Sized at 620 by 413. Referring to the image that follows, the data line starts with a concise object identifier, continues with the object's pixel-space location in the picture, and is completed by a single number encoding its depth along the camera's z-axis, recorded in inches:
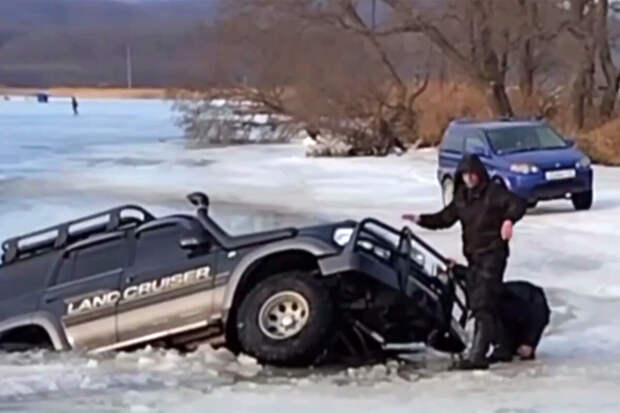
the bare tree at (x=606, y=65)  1774.1
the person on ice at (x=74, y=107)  3929.1
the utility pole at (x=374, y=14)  1984.3
